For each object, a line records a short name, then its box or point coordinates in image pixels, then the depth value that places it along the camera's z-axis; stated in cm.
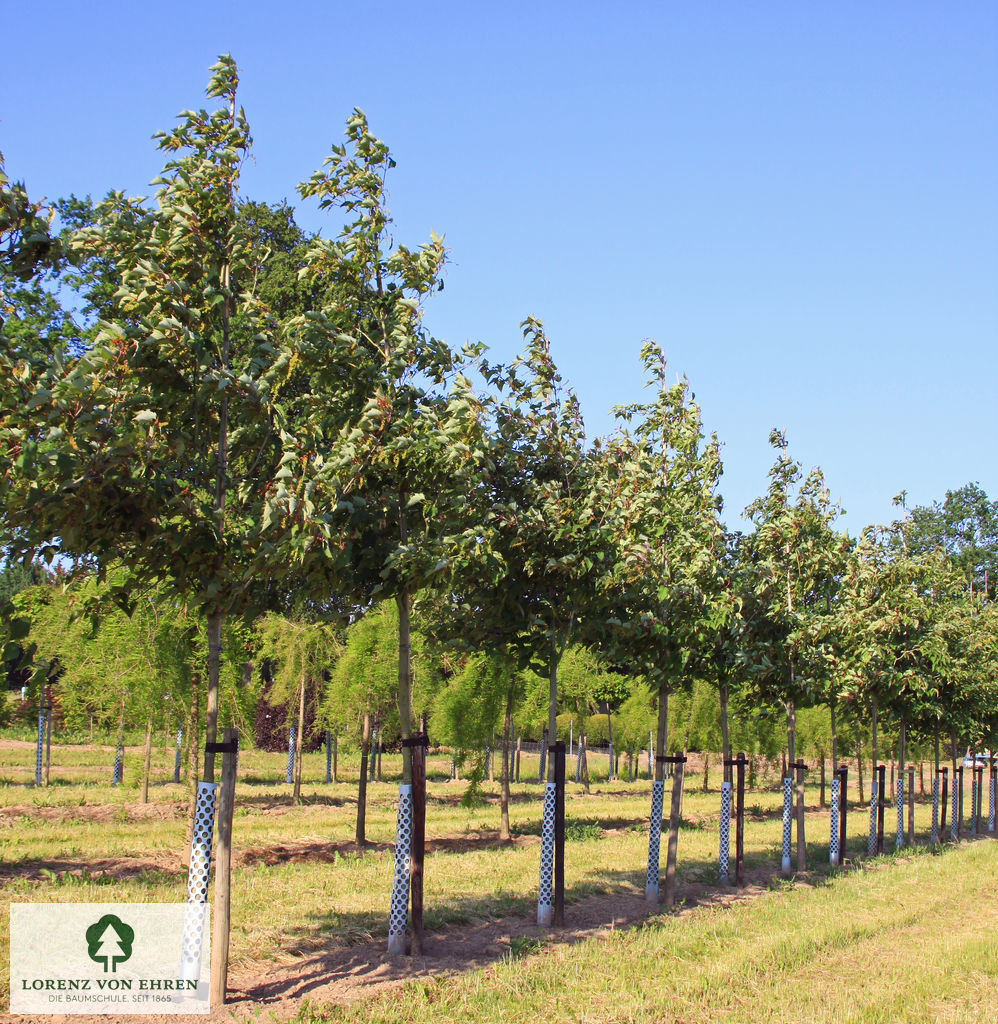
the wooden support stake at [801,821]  1792
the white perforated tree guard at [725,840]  1609
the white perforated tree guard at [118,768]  3174
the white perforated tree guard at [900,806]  2320
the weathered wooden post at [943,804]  2766
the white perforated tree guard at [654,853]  1373
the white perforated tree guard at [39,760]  3061
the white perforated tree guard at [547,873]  1142
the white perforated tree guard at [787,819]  1786
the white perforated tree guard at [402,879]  943
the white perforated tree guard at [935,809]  2695
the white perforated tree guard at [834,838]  1961
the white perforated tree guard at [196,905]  761
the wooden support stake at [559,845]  1149
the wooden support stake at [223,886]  766
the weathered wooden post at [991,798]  3353
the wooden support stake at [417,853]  957
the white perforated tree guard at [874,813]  2138
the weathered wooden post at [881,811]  2200
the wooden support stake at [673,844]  1341
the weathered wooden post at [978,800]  3158
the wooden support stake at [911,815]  2416
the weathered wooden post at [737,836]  1599
